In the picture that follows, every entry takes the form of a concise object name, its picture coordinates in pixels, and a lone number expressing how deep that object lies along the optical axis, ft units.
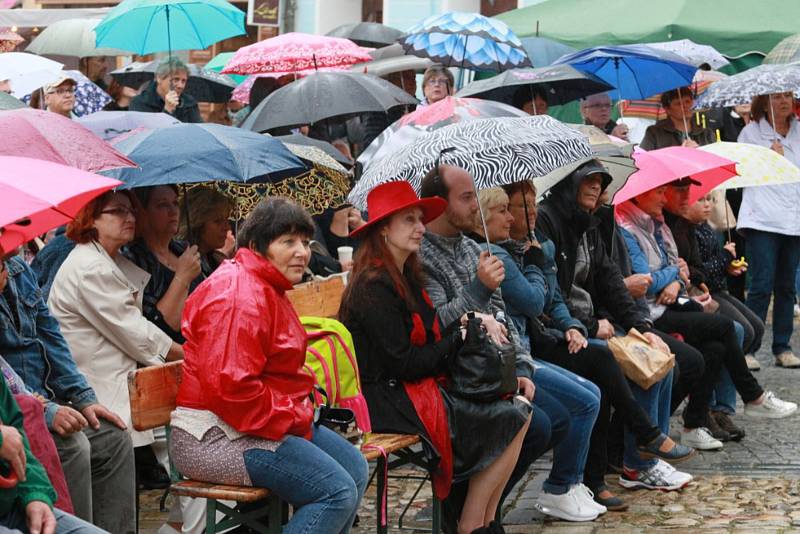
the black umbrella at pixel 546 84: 53.04
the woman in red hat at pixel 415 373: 31.51
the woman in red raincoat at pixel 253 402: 26.71
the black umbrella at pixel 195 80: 67.50
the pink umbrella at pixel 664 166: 44.20
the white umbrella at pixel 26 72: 51.55
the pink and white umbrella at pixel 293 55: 60.56
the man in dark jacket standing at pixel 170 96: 57.32
